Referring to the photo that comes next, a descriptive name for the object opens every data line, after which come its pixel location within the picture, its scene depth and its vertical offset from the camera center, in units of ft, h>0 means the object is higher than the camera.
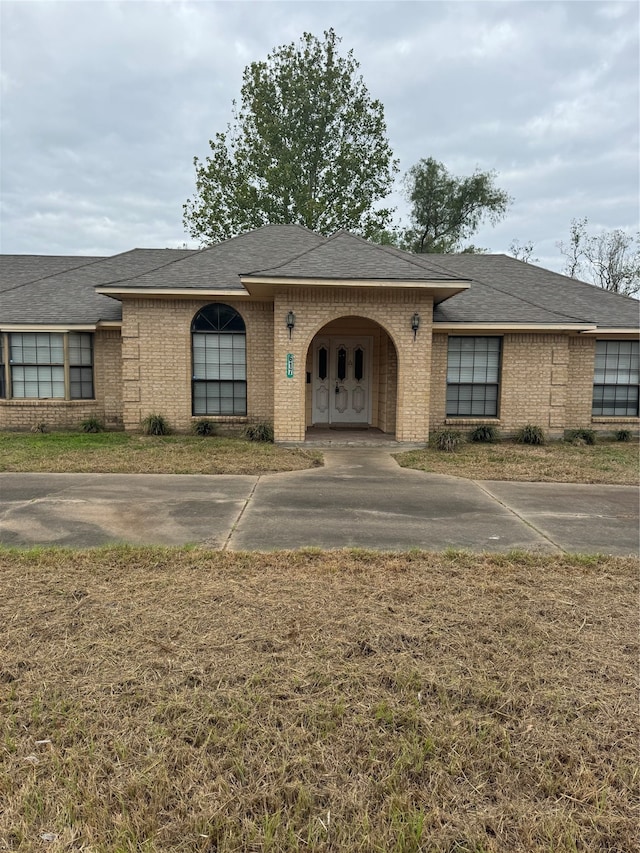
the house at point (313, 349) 35.78 +2.82
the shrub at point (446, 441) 36.11 -3.86
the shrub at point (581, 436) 40.40 -3.84
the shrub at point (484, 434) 40.16 -3.70
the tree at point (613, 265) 114.73 +28.17
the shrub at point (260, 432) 37.88 -3.59
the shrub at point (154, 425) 39.19 -3.21
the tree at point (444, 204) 101.81 +36.56
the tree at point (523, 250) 122.93 +32.55
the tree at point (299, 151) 89.51 +41.56
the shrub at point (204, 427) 39.63 -3.37
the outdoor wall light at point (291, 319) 35.12 +4.47
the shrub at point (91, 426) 41.14 -3.49
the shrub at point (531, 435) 39.60 -3.70
